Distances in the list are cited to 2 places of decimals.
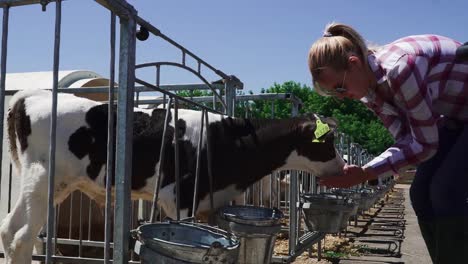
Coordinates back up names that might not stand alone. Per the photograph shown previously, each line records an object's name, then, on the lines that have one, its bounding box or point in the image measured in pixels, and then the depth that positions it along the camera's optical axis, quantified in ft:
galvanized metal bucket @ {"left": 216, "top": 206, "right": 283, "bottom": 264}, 9.40
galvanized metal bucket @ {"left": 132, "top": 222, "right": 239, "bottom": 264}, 6.13
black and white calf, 13.58
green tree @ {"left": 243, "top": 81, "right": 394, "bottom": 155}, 137.08
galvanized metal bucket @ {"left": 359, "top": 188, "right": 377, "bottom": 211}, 26.71
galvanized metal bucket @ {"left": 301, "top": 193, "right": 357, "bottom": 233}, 15.87
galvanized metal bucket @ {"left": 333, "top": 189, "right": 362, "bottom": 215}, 22.61
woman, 6.93
